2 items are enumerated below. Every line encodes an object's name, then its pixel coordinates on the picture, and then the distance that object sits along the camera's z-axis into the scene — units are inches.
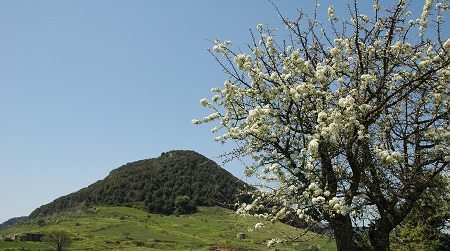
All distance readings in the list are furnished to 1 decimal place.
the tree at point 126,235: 6448.8
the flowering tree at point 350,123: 492.4
